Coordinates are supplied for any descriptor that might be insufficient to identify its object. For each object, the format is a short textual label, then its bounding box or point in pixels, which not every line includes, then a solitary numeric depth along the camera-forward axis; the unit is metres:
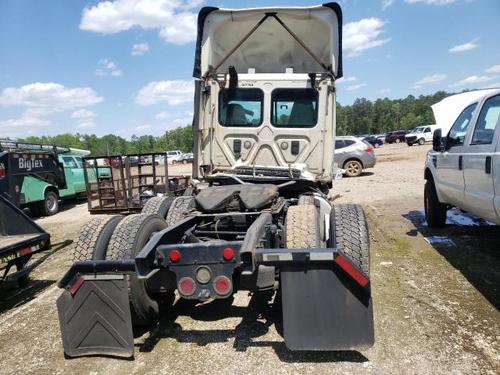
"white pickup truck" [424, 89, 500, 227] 4.36
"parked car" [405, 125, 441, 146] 43.09
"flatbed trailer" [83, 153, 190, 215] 9.90
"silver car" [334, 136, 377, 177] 17.09
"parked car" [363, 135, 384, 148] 52.84
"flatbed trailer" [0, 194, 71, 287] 5.02
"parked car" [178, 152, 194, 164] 50.09
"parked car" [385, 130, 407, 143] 55.91
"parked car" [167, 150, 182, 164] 52.07
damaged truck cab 2.98
